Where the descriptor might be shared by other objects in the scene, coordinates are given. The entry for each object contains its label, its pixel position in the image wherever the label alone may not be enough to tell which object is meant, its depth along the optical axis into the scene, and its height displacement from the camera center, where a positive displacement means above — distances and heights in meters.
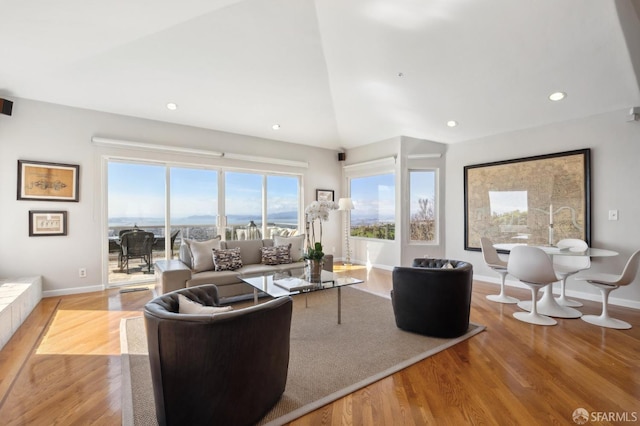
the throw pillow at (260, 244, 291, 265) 4.60 -0.62
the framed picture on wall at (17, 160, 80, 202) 4.08 +0.47
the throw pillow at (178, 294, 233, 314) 1.69 -0.53
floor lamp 6.69 -0.08
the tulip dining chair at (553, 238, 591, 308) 3.61 -0.65
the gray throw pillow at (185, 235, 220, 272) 4.07 -0.54
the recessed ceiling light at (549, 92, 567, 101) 3.78 +1.46
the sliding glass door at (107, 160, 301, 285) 4.81 +0.12
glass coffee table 3.08 -0.76
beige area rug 1.92 -1.18
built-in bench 2.77 -0.90
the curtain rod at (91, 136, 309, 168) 4.57 +1.09
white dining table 3.31 -1.07
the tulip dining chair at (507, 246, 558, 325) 3.22 -0.63
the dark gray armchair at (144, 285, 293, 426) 1.48 -0.75
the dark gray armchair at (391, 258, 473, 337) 2.84 -0.81
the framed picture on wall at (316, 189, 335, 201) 6.94 +0.45
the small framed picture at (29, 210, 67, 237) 4.14 -0.10
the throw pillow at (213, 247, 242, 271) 4.15 -0.63
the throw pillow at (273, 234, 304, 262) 4.88 -0.48
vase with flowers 3.46 -0.42
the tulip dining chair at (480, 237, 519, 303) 4.07 -0.71
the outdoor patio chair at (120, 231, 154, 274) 4.84 -0.51
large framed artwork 4.18 +0.20
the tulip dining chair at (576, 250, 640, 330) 3.12 -0.75
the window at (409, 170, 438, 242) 5.95 +0.14
